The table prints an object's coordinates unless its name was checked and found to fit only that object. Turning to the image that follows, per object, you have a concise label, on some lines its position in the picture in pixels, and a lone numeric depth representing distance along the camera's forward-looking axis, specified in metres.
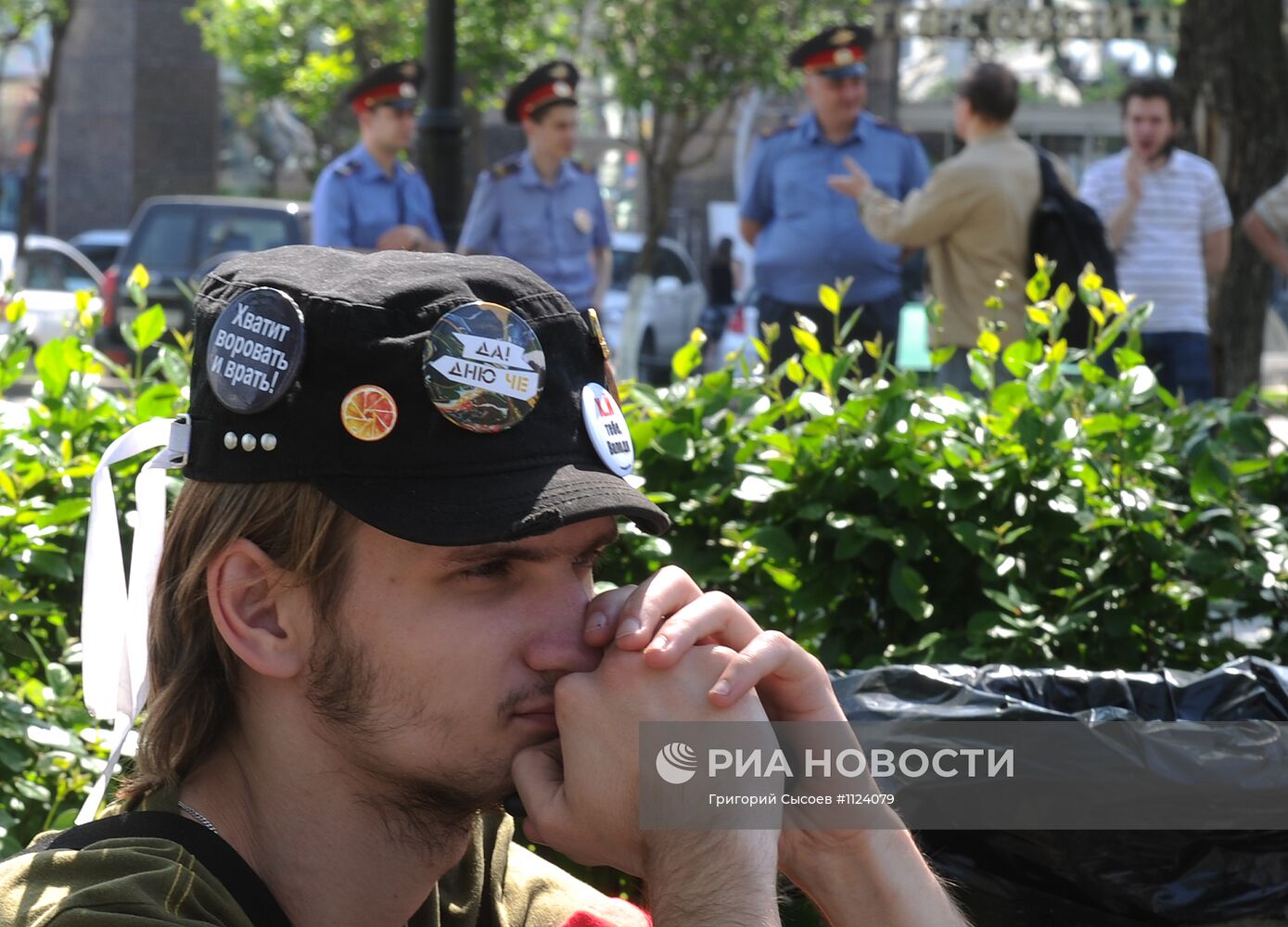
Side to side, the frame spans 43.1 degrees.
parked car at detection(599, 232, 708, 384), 18.25
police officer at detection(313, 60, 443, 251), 7.43
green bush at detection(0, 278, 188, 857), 2.40
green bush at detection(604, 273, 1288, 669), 2.84
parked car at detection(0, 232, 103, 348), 20.06
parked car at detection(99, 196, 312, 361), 16.00
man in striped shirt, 7.21
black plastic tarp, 2.15
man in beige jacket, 6.20
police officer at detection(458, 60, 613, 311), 8.02
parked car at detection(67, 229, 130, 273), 21.80
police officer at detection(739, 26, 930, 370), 7.05
